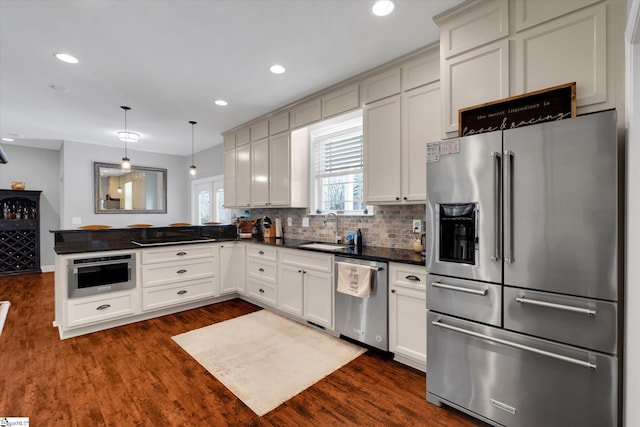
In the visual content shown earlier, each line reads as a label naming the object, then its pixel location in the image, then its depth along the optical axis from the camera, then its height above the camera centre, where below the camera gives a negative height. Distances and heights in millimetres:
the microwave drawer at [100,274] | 3039 -694
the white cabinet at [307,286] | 3008 -825
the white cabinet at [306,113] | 3530 +1224
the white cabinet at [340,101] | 3139 +1225
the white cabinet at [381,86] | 2768 +1233
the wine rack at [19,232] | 5824 -428
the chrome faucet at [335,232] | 3696 -269
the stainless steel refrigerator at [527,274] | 1420 -350
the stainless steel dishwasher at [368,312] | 2531 -930
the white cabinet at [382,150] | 2758 +589
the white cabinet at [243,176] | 4664 +570
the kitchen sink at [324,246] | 3172 -416
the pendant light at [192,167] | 4756 +718
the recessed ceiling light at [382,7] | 2027 +1439
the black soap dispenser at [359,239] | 3306 -318
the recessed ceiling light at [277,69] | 2938 +1447
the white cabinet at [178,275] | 3551 -830
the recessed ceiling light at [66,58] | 2676 +1423
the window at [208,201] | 6426 +228
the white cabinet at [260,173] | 4305 +570
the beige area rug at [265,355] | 2156 -1295
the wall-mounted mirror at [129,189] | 6188 +482
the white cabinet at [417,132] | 2512 +695
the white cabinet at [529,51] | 1586 +993
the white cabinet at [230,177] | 5009 +578
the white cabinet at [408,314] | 2295 -837
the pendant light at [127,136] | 5195 +1351
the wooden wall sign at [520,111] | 1678 +630
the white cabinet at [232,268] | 4223 -833
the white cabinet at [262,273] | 3662 -820
